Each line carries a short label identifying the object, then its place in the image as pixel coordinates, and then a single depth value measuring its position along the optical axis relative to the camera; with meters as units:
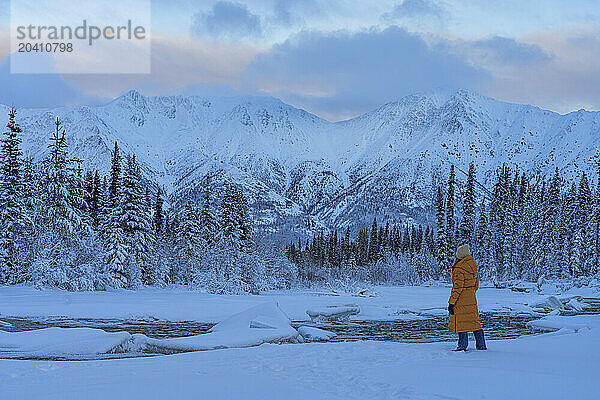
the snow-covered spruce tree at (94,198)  46.42
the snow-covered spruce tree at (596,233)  60.12
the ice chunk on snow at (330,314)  23.66
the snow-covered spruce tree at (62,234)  32.56
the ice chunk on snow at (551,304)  29.30
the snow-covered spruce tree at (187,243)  51.84
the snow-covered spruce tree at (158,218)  58.31
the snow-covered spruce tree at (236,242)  47.50
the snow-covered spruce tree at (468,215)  74.81
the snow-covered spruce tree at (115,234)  39.58
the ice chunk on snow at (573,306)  27.94
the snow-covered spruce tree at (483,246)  70.32
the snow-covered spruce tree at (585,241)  60.38
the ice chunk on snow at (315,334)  16.70
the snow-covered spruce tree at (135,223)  41.31
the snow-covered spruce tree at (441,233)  76.50
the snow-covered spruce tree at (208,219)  52.69
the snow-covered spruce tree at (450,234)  75.38
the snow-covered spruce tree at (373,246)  117.19
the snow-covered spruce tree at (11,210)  34.41
